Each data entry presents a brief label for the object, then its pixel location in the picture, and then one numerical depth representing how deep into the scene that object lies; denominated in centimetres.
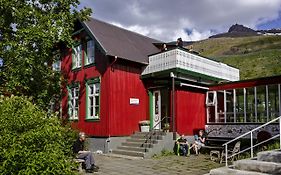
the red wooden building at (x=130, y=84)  1738
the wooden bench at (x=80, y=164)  1093
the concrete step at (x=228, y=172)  847
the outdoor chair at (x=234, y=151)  1299
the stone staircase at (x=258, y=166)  830
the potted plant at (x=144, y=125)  1795
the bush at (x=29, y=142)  714
